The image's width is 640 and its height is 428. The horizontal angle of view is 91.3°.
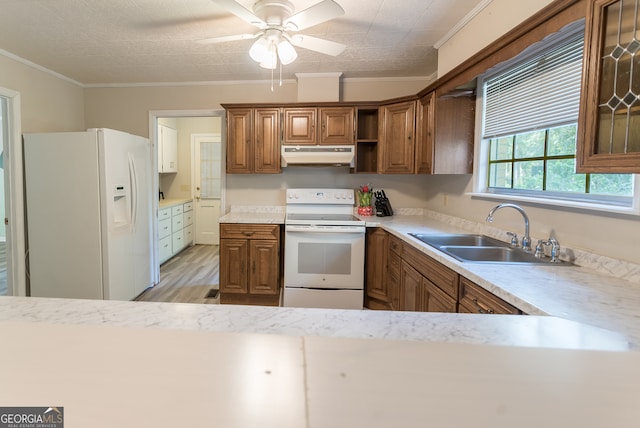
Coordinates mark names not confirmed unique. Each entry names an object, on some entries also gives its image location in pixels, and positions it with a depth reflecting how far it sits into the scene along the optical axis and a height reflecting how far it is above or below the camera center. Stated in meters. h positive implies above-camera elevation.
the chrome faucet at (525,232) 1.85 -0.21
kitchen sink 1.89 -0.35
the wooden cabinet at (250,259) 3.16 -0.69
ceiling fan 1.76 +0.99
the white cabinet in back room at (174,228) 4.48 -0.62
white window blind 1.72 +0.67
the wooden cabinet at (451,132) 2.66 +0.53
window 1.67 +0.44
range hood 3.27 +0.40
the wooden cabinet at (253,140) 3.31 +0.54
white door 5.74 +0.08
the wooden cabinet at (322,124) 3.28 +0.71
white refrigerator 2.81 -0.23
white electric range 3.03 -0.69
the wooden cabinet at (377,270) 2.96 -0.74
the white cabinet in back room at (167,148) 4.93 +0.68
